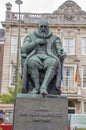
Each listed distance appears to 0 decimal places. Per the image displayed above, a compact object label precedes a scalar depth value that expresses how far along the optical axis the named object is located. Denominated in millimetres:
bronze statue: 10133
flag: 34081
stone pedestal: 9539
